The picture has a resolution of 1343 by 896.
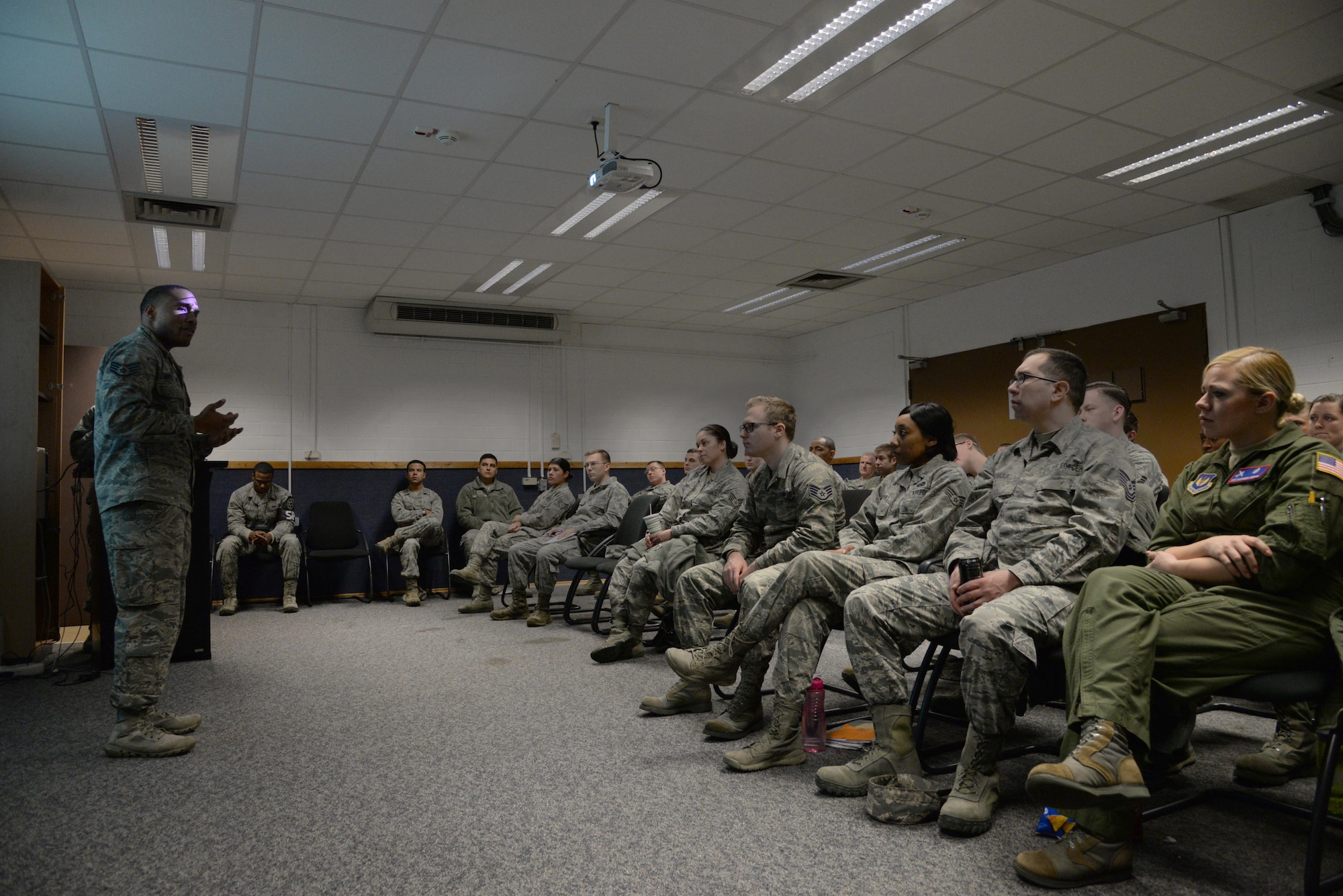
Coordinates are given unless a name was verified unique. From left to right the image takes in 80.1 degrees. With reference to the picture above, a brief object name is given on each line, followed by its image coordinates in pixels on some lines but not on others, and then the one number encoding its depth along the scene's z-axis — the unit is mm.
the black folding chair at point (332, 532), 7188
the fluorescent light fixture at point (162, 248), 5832
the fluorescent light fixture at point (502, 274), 6972
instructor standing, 2682
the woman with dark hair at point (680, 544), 4059
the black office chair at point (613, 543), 4945
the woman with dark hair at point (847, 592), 2420
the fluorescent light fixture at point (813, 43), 3387
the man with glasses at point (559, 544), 5562
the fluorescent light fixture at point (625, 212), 5414
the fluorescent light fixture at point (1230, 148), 4379
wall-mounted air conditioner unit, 8047
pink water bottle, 2654
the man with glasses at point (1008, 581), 1954
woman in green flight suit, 1647
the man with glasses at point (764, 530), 3070
